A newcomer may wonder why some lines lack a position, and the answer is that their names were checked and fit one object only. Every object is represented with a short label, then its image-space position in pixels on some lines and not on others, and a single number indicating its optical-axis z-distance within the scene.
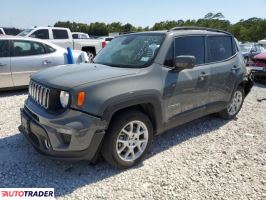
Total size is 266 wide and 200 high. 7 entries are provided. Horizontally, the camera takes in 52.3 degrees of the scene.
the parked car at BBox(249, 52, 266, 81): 10.01
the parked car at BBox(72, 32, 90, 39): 22.01
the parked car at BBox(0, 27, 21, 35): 25.13
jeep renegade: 3.11
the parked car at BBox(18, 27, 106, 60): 12.17
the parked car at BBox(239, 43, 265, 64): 16.55
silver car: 6.86
